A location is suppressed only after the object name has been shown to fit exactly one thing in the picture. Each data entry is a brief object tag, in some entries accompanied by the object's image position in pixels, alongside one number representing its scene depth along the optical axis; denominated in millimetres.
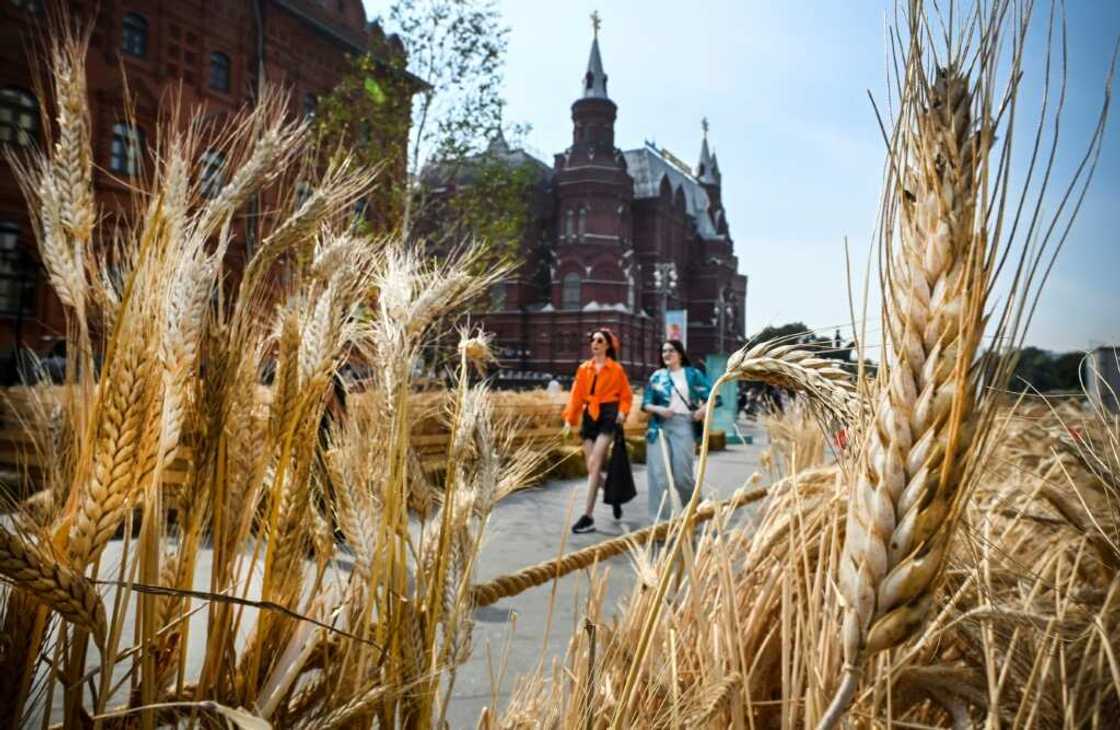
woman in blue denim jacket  5887
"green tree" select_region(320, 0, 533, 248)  16500
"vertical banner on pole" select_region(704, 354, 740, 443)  14086
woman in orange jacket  6387
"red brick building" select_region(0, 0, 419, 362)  18047
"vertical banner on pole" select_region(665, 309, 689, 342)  17531
